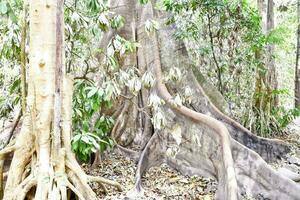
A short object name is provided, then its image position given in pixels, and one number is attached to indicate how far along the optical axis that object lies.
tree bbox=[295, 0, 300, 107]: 8.42
